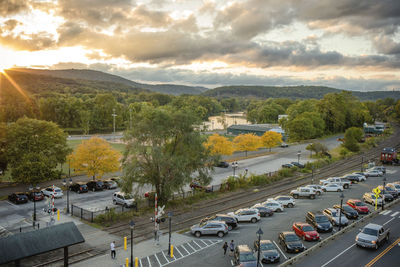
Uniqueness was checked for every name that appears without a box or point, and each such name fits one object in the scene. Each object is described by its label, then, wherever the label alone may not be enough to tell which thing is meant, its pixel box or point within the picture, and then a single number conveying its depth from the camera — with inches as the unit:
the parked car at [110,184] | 1780.3
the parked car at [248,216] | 1215.6
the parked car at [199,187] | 1679.4
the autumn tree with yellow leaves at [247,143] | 2733.8
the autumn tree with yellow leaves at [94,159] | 1784.0
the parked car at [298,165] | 2340.1
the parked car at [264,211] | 1290.6
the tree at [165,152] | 1336.1
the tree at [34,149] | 1672.0
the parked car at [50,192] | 1551.7
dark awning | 697.0
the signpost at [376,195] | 1268.3
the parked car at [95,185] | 1732.7
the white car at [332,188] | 1713.8
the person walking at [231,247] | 904.3
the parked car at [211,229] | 1070.4
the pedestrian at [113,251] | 897.0
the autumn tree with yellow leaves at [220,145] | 2484.0
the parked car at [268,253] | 829.8
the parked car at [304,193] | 1588.3
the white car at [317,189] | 1638.8
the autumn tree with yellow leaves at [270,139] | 3021.7
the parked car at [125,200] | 1425.9
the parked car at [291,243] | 887.8
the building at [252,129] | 4143.7
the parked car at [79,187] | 1678.2
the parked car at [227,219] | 1146.0
